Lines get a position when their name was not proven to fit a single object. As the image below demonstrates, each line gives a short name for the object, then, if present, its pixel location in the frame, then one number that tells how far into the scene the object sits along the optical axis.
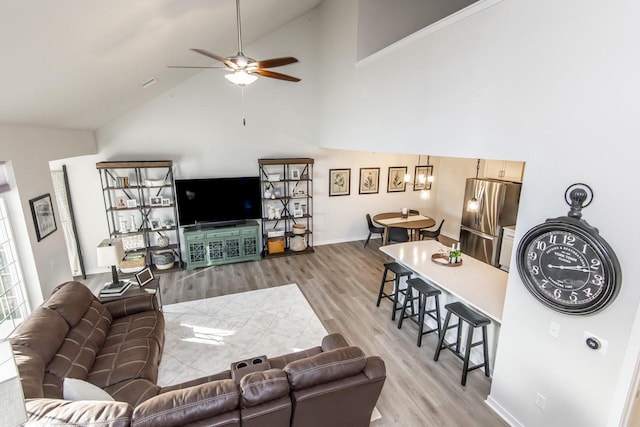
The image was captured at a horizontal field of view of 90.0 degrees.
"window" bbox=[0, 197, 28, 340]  3.54
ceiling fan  3.10
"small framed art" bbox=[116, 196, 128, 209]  6.38
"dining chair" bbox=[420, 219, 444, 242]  7.60
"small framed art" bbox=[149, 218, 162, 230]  6.66
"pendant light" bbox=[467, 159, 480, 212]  6.69
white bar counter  3.56
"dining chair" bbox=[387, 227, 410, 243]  7.43
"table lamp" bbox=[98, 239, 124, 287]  4.41
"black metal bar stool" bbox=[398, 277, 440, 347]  4.26
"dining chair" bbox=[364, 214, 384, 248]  7.89
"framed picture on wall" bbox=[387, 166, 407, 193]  8.60
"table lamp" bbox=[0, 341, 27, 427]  1.11
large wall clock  2.17
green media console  6.68
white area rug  3.99
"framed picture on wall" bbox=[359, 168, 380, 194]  8.33
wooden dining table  7.54
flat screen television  6.59
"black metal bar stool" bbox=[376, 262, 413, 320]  4.80
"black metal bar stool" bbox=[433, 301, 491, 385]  3.55
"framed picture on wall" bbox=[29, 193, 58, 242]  3.90
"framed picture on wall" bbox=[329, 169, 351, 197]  8.05
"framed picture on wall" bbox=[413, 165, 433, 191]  8.79
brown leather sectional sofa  2.06
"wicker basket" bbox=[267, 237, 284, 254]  7.50
